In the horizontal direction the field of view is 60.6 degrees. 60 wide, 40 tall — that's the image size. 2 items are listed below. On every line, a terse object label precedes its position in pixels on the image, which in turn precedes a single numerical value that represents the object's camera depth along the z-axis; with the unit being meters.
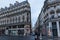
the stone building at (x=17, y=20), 15.92
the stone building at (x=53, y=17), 13.36
